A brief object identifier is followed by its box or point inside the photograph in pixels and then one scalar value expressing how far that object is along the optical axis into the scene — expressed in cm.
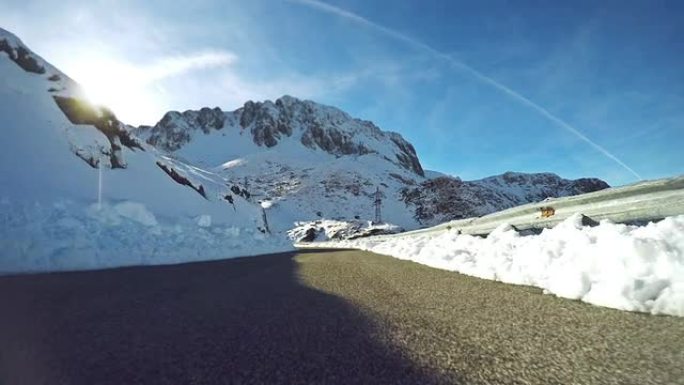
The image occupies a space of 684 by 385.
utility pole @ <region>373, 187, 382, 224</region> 9576
